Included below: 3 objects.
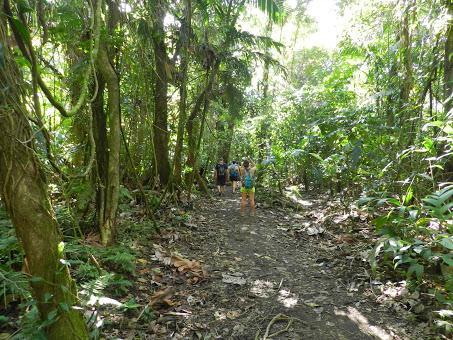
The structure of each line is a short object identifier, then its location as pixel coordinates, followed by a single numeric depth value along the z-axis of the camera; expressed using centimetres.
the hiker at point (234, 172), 1301
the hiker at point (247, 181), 866
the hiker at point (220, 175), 1254
